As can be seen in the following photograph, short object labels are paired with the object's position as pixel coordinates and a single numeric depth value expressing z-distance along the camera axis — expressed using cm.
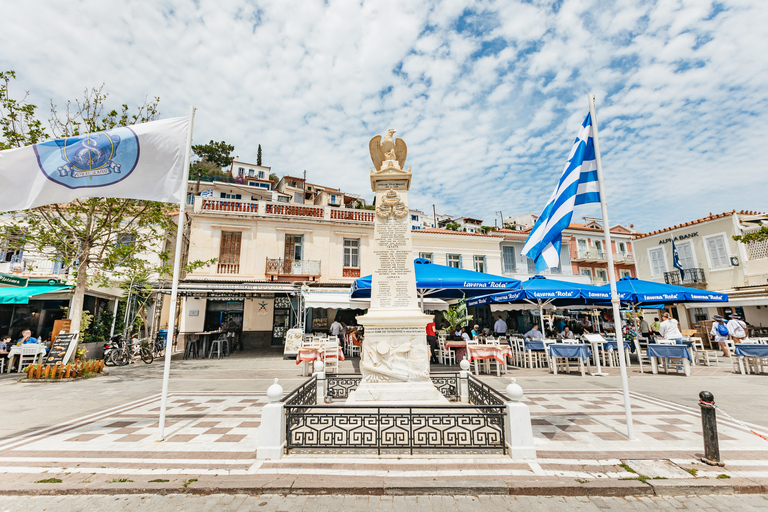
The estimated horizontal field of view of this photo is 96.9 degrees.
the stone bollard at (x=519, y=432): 419
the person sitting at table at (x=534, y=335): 1260
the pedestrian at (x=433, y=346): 1304
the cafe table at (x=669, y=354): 955
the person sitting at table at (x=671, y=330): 1069
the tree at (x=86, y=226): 1043
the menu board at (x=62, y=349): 1026
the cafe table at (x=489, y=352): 1006
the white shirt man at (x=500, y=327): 1466
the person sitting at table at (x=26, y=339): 1166
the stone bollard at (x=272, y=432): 423
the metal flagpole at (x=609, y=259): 477
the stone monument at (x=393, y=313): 588
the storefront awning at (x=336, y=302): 1530
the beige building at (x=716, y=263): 1808
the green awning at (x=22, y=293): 1213
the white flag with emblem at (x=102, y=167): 524
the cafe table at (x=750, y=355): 968
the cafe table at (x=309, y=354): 1030
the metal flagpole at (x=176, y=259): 483
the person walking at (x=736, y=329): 1212
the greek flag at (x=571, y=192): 557
